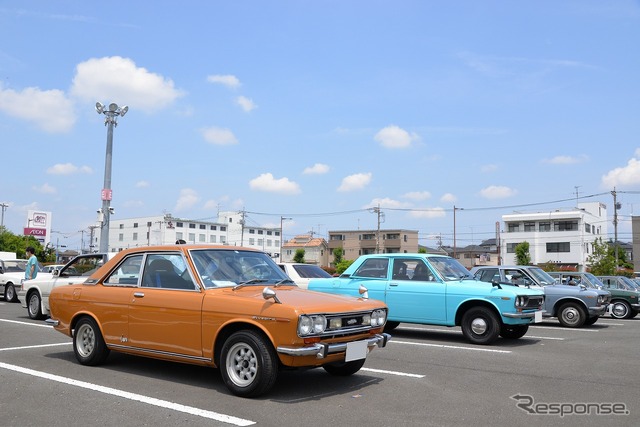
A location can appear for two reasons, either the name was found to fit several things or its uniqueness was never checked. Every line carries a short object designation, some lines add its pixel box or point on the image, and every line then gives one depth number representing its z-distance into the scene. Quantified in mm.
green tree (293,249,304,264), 85188
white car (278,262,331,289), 14402
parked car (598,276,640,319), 18875
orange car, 5777
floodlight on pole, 21988
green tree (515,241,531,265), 62912
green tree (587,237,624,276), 40906
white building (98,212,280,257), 106250
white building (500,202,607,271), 68688
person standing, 14430
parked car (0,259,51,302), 19745
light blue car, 10430
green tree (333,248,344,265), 82875
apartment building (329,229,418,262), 93800
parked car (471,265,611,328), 14789
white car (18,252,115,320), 11531
